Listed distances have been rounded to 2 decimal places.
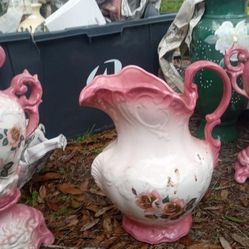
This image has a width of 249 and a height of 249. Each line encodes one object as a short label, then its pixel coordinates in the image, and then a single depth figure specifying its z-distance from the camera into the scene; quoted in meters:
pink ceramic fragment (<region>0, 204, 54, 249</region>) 1.23
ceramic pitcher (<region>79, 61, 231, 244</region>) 1.14
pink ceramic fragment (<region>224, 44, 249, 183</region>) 1.54
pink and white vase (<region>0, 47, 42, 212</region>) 1.09
